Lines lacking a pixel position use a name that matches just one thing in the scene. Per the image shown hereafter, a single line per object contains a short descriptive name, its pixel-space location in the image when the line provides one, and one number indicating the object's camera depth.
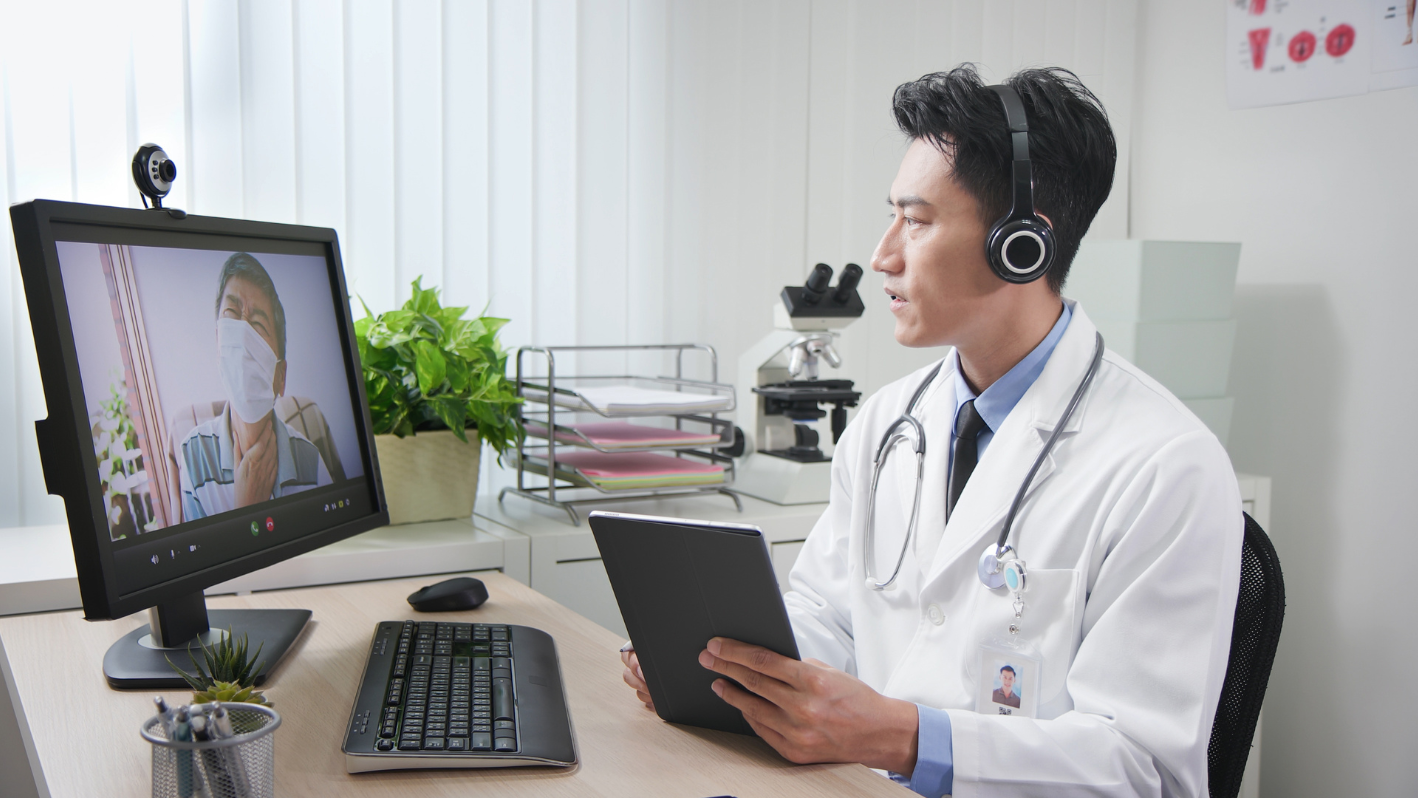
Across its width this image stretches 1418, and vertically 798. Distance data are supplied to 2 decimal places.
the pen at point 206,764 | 0.71
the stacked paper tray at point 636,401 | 1.76
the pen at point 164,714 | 0.71
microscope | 1.97
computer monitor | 0.90
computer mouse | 1.30
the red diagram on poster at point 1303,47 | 2.22
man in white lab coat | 0.95
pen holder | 0.70
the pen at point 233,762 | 0.72
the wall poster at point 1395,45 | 2.05
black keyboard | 0.85
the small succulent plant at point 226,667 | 0.97
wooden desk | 0.83
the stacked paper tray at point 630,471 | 1.78
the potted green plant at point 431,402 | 1.67
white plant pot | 1.69
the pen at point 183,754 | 0.70
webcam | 1.08
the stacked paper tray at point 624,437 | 1.79
